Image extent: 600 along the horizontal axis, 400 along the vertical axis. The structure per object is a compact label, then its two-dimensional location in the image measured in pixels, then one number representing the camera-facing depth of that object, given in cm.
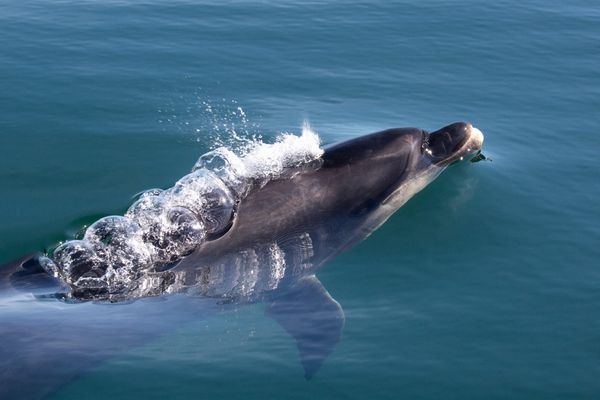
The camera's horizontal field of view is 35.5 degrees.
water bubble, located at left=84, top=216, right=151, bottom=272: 1418
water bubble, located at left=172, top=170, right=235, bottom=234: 1469
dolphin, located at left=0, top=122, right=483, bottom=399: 1247
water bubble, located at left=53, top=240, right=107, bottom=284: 1394
